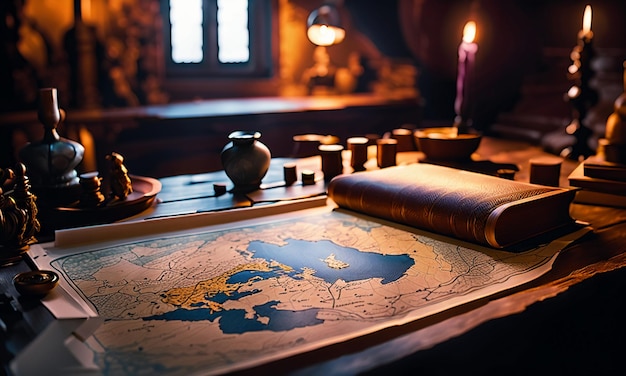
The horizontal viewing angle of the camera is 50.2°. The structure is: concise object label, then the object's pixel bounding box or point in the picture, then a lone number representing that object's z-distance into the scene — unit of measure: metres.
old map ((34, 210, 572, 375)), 1.01
